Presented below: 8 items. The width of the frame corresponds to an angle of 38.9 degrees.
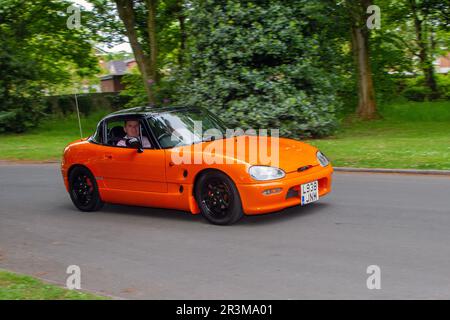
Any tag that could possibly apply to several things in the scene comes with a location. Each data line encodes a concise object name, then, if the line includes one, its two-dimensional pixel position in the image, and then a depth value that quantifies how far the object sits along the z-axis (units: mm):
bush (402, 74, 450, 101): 33438
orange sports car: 7855
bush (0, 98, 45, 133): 28047
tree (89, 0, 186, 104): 25688
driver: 9164
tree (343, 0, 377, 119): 23938
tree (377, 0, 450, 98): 25406
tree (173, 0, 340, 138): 18703
